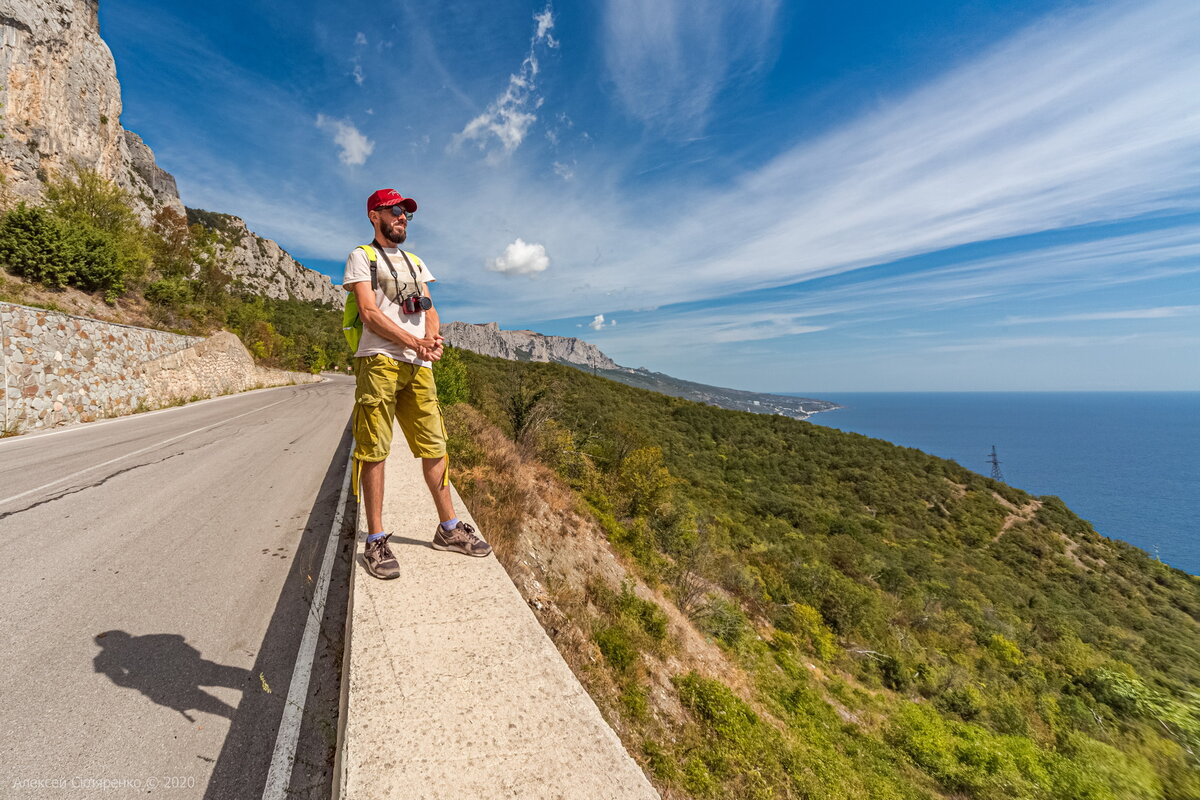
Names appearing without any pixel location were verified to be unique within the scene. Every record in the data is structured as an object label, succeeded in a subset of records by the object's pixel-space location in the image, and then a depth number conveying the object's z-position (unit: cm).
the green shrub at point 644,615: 575
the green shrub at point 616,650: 405
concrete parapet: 152
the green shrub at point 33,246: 1028
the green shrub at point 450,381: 990
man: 263
